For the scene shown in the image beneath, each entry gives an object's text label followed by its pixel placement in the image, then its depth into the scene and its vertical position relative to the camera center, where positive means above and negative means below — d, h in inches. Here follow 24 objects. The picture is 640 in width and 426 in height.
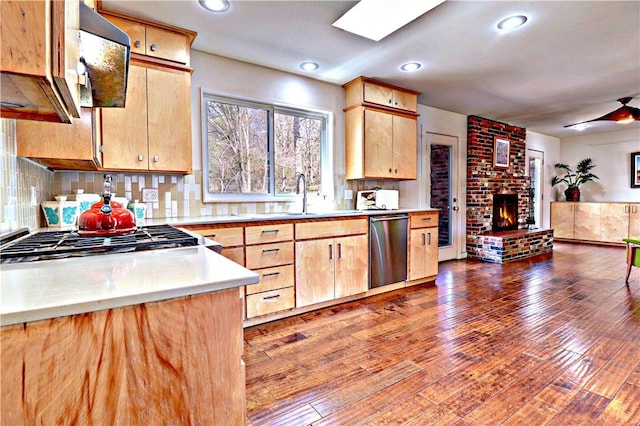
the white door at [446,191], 197.5 +7.7
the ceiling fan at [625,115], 158.4 +43.2
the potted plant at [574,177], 275.1 +22.4
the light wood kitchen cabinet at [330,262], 112.1 -21.3
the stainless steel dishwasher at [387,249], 131.0 -19.1
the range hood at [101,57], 41.1 +21.4
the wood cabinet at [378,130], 142.2 +34.2
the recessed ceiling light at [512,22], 92.6 +53.5
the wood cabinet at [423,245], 144.1 -19.2
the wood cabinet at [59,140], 60.4 +12.8
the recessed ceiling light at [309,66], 124.2 +54.5
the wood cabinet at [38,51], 25.2 +12.9
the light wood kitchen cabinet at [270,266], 101.7 -20.2
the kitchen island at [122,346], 24.1 -11.9
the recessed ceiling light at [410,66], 125.4 +54.5
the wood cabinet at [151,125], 90.5 +23.6
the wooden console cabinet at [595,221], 245.1 -14.9
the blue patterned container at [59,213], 75.6 -1.8
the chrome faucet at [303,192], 126.6 +4.8
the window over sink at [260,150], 120.6 +22.5
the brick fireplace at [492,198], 202.2 +3.6
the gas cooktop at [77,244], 42.8 -6.1
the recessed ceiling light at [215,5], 84.5 +53.5
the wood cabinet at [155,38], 90.4 +49.9
